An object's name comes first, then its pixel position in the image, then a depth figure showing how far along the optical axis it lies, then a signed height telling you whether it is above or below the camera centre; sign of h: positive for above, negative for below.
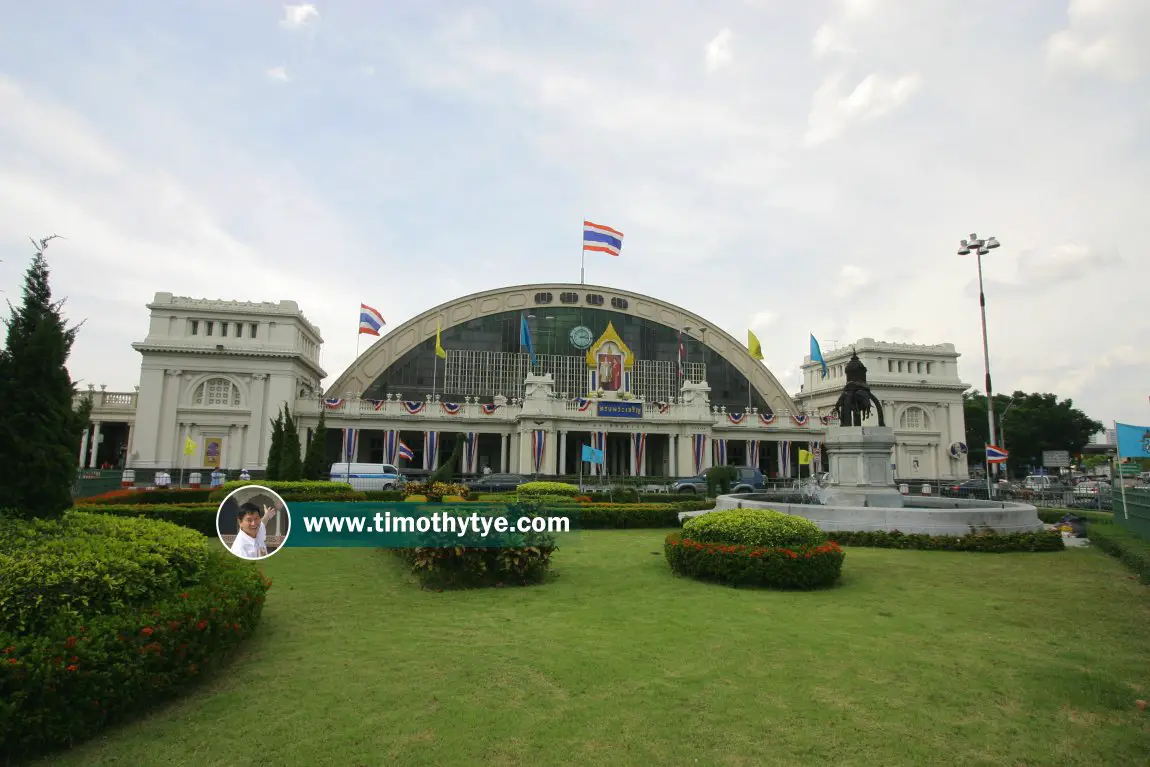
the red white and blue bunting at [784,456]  60.28 +1.80
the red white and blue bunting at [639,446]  53.72 +2.23
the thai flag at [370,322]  52.44 +12.14
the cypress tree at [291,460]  32.44 +0.30
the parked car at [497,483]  35.19 -0.80
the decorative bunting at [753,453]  60.28 +2.04
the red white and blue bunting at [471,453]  54.62 +1.43
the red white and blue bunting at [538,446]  51.62 +1.99
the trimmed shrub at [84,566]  6.23 -1.15
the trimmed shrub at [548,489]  26.62 -0.81
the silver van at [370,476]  37.97 -0.53
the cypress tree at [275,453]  35.12 +0.70
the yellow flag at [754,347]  62.06 +12.50
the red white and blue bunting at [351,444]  52.44 +1.92
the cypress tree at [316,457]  35.96 +0.57
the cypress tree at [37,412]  7.95 +0.65
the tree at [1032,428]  75.00 +6.18
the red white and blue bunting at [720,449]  58.03 +2.25
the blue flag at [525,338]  56.56 +11.98
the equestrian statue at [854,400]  22.00 +2.65
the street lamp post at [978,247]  36.53 +13.38
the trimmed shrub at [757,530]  12.86 -1.16
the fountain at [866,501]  18.30 -0.90
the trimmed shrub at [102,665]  5.32 -1.91
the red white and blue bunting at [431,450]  52.42 +1.55
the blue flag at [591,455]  39.20 +1.03
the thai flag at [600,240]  52.12 +19.14
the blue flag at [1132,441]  17.06 +1.11
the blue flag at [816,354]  59.37 +11.46
